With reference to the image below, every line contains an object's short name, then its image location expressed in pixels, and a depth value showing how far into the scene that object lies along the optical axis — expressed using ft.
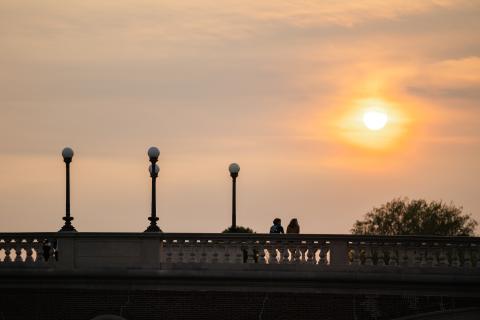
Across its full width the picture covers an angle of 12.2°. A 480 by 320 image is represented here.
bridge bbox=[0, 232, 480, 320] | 211.41
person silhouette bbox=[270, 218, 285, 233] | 223.06
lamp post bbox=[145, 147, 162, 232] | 219.65
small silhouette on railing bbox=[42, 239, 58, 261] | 217.77
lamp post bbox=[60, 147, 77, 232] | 220.23
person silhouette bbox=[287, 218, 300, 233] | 222.69
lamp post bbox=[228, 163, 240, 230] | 225.76
